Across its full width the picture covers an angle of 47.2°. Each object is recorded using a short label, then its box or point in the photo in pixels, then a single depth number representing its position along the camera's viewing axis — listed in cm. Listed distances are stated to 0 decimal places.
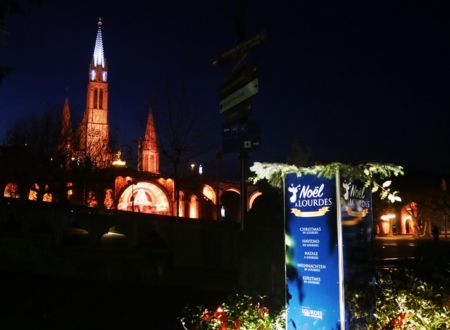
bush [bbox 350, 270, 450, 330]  726
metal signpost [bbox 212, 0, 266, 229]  929
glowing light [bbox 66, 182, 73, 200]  4453
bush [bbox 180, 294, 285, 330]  701
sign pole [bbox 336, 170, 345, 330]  688
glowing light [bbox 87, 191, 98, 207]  4869
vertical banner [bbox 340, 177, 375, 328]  699
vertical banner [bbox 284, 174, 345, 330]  695
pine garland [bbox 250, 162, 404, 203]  705
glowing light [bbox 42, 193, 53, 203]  5377
